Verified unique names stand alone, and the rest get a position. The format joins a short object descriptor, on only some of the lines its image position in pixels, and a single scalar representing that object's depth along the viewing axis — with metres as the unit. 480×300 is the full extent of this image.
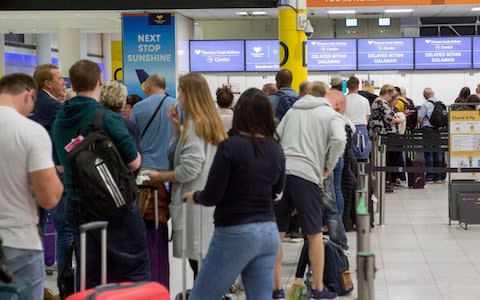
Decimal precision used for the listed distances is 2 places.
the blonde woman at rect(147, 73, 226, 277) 4.93
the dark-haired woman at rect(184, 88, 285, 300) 3.94
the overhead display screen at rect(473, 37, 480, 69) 16.20
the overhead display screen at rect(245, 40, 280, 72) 16.66
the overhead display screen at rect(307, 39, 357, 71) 16.47
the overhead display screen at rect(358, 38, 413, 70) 16.44
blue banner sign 13.35
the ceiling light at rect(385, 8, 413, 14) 14.27
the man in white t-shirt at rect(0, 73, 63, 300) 3.66
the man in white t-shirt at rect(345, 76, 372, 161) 10.51
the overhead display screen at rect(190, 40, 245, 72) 16.24
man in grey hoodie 5.68
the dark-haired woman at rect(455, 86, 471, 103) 13.49
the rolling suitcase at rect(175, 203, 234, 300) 4.89
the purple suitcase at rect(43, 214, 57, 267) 7.27
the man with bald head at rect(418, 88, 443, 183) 14.30
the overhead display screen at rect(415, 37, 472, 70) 16.30
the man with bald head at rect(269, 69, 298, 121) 7.61
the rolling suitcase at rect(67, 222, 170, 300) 3.64
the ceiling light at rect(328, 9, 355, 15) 14.63
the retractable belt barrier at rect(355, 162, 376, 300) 4.04
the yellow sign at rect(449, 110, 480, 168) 9.68
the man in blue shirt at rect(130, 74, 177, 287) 5.97
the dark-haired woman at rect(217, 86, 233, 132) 6.55
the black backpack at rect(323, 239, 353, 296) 6.21
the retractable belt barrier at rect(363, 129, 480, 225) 9.84
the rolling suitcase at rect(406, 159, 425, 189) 13.76
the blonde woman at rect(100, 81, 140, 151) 5.14
